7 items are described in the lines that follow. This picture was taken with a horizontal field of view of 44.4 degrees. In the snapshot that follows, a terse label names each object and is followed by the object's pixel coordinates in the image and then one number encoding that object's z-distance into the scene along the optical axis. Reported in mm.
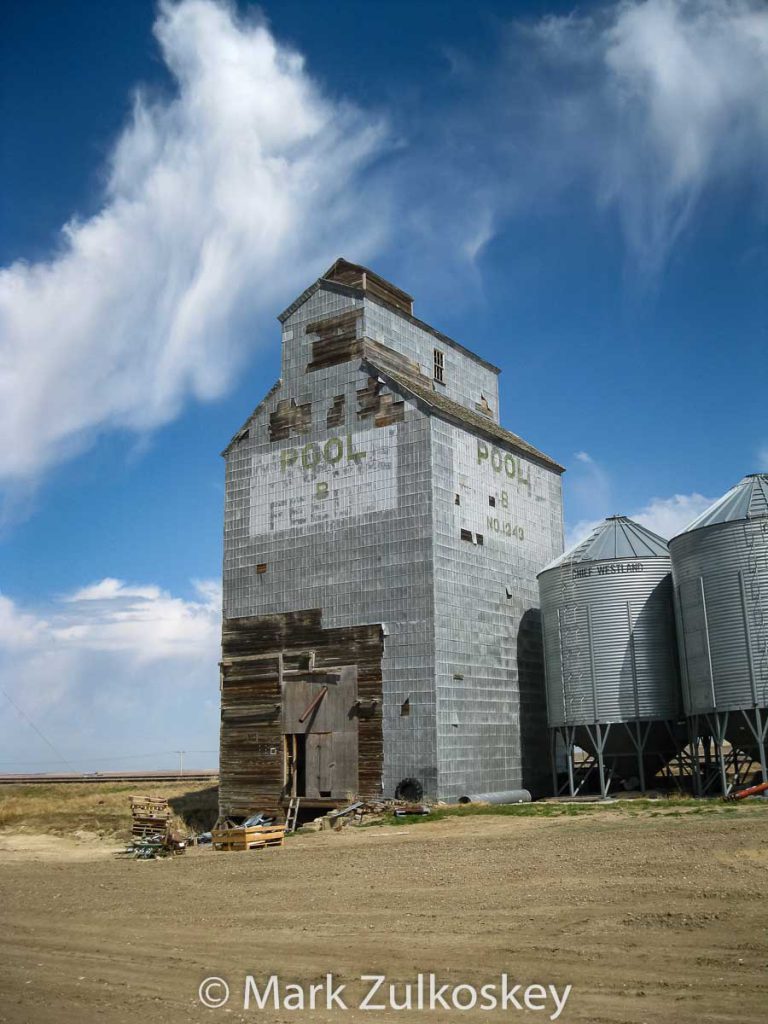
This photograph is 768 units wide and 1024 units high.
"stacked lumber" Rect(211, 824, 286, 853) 29812
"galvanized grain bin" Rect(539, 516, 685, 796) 36531
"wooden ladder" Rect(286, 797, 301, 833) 36938
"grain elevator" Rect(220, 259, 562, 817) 36031
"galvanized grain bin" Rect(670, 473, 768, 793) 31906
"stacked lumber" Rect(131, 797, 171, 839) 35691
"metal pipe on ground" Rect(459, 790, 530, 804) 34875
